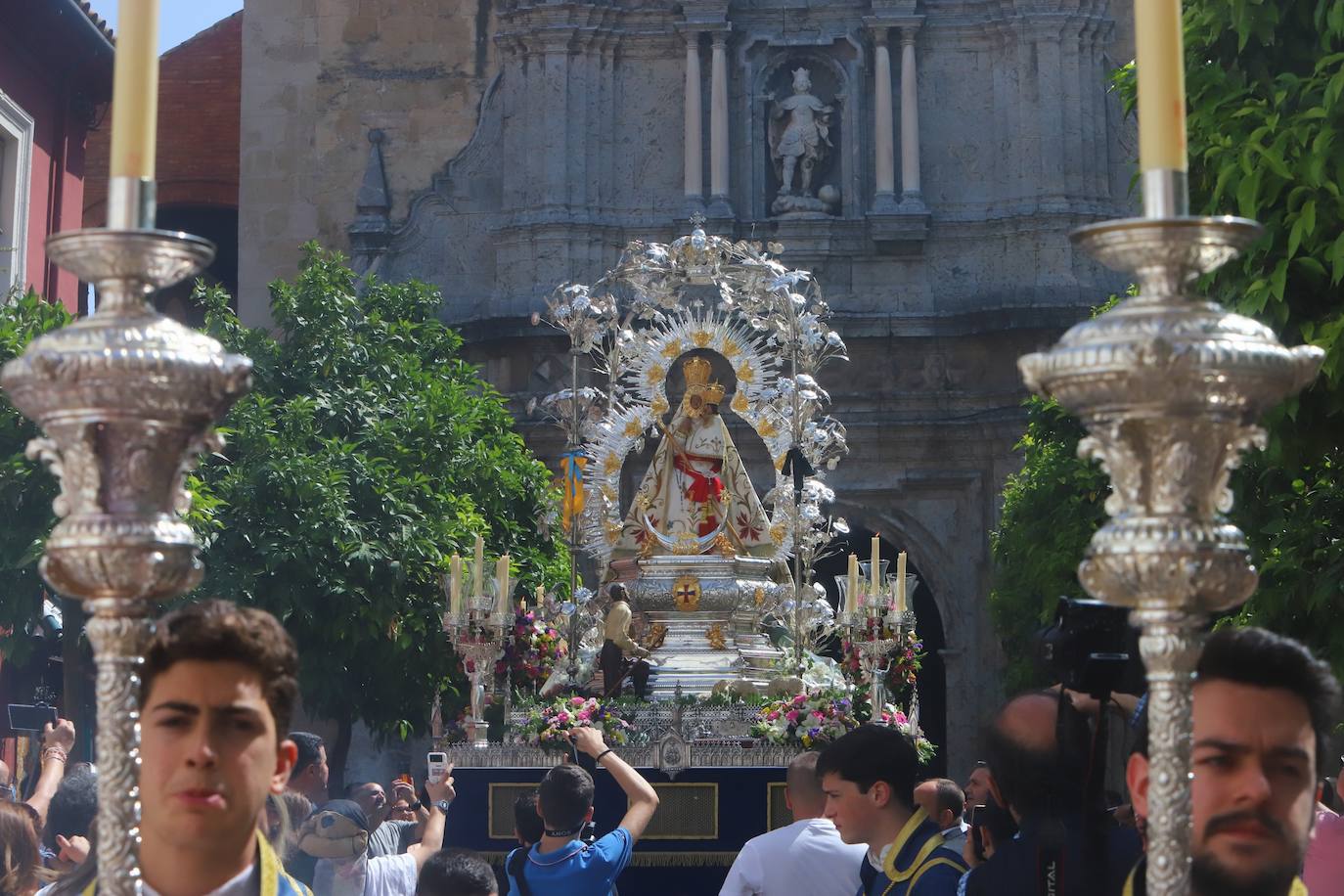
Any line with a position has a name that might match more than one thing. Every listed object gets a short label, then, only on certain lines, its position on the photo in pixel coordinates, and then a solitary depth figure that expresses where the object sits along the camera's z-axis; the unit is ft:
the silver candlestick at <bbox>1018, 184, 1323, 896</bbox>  11.16
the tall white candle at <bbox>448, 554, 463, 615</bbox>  48.37
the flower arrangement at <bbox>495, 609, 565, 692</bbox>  49.26
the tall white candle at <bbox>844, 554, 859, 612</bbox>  49.57
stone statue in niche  101.60
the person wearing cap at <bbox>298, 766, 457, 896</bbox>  27.09
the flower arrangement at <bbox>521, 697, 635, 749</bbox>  44.47
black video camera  15.37
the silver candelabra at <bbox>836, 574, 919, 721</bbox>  48.93
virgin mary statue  52.54
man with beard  12.57
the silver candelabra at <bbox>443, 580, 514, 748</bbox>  48.16
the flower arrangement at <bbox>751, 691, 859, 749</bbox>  45.37
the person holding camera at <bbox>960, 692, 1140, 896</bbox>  16.24
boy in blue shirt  26.76
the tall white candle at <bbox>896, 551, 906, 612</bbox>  49.37
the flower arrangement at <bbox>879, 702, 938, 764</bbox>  45.50
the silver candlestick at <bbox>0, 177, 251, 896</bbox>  11.22
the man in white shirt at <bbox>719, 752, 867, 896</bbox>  25.88
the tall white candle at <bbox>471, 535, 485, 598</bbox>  48.26
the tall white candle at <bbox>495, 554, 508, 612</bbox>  48.08
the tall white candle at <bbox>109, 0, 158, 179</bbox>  11.74
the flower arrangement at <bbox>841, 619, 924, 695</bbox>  49.57
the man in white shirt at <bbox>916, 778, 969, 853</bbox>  29.78
